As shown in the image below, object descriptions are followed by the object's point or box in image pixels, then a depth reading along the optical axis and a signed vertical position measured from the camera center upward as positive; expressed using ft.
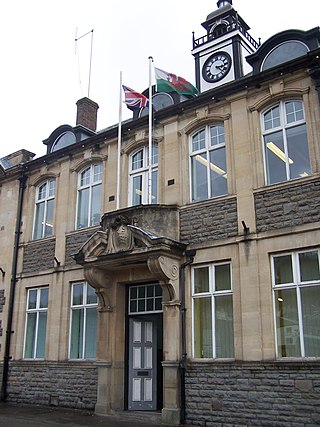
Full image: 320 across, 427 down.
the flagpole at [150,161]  42.09 +17.71
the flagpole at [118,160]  43.98 +18.72
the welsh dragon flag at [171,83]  45.14 +25.73
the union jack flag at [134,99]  45.98 +24.68
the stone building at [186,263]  33.22 +8.49
